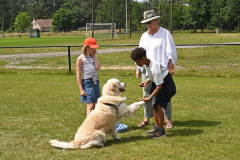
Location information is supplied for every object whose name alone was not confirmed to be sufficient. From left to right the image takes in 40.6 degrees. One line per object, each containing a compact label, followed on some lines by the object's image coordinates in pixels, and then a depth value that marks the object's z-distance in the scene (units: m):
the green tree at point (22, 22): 108.19
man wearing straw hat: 5.85
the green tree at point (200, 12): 80.75
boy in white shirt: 5.14
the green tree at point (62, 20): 101.31
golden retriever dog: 5.04
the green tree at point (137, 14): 88.00
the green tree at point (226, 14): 71.44
